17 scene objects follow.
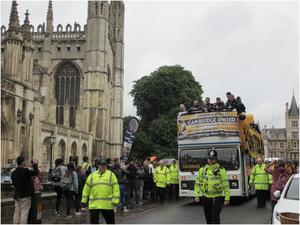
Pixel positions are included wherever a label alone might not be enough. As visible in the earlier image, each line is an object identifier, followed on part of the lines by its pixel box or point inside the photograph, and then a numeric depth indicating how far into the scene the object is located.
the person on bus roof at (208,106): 16.89
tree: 47.91
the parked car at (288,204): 7.69
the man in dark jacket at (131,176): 16.34
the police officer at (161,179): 18.61
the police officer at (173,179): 19.95
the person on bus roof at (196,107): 17.30
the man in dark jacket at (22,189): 9.43
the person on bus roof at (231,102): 17.10
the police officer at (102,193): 8.48
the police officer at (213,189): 9.48
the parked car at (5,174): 22.69
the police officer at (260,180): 15.78
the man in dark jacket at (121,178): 13.95
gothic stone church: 51.41
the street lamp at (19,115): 27.84
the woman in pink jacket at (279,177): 11.61
